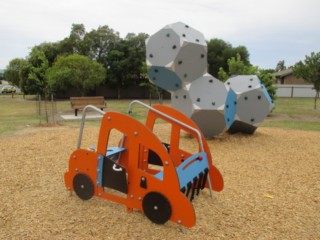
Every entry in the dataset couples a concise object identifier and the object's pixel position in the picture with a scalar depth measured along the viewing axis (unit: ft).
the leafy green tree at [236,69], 56.69
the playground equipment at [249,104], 29.43
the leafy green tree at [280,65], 329.38
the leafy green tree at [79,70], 75.82
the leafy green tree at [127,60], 104.01
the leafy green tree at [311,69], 62.18
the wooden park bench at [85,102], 53.23
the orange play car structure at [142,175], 11.35
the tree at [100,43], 108.99
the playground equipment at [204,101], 26.22
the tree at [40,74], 41.80
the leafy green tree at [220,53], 109.19
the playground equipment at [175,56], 25.43
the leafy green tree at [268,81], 54.13
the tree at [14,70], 122.52
